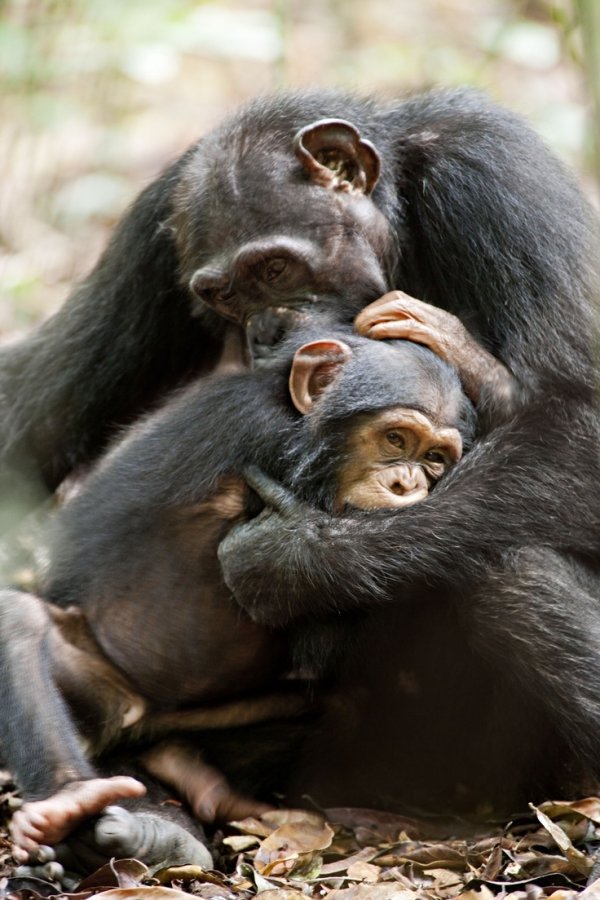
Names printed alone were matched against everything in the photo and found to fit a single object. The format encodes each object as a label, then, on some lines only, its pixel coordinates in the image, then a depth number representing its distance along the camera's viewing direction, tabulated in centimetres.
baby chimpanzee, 959
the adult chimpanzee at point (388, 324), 918
